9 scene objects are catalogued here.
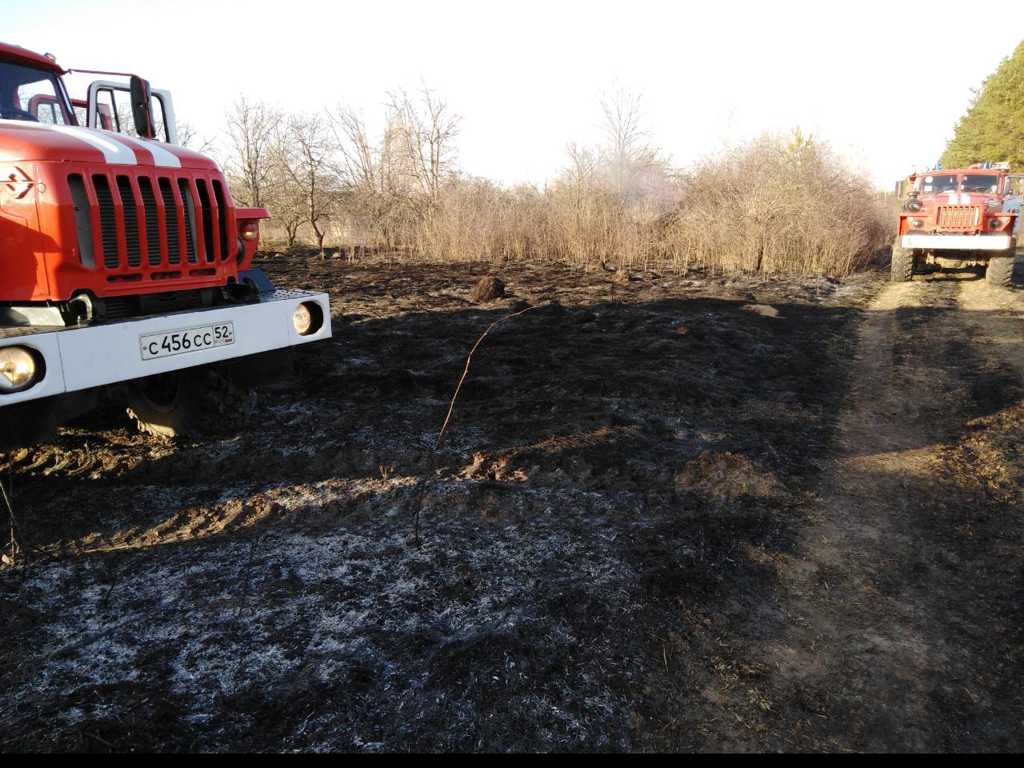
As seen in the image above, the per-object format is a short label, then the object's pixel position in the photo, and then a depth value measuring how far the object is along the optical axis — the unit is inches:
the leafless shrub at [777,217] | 649.6
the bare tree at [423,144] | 1050.1
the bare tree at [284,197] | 949.2
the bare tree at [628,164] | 815.1
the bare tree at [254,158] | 976.3
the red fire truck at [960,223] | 534.6
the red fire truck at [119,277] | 141.6
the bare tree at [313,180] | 943.0
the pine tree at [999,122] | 1566.2
